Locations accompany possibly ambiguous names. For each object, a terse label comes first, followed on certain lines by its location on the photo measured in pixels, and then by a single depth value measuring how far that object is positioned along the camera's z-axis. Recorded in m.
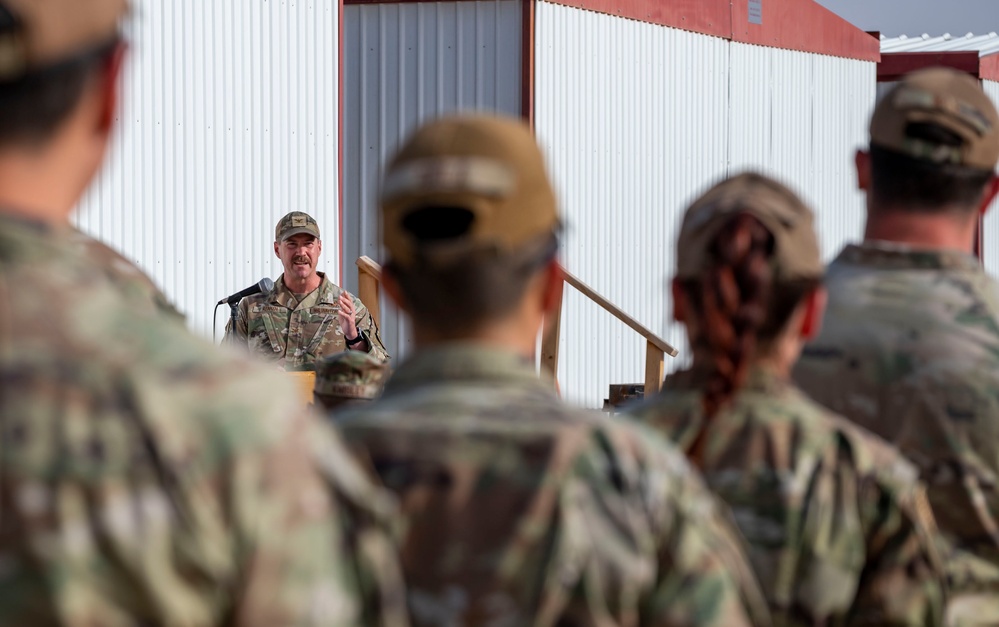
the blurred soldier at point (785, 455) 4.68
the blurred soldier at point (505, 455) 3.69
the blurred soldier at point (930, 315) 5.64
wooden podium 13.75
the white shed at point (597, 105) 26.49
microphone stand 17.57
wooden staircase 19.83
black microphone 17.73
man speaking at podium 17.28
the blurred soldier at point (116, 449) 2.70
